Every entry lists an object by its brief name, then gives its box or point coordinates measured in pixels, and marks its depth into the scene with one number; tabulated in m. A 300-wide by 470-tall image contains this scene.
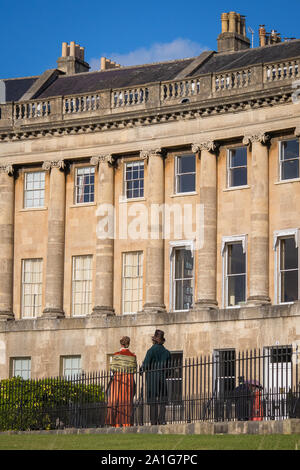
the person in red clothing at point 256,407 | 31.06
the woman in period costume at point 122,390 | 31.80
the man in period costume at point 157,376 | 31.39
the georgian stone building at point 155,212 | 48.31
